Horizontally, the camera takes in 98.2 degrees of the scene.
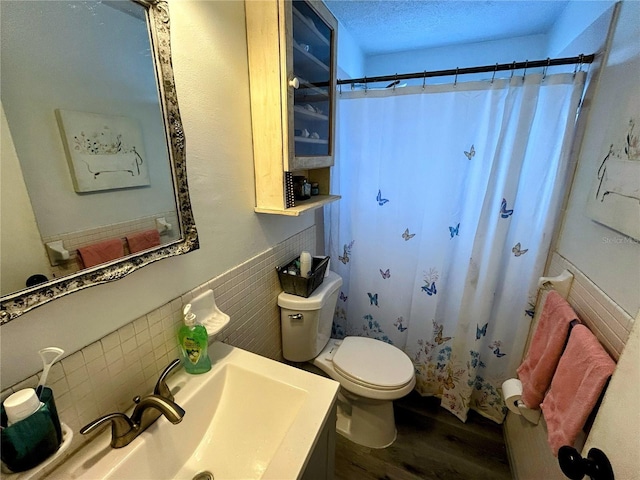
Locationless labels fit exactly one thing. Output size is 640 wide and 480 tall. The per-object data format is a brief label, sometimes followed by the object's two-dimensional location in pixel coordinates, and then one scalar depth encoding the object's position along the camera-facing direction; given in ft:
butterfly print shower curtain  4.19
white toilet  4.45
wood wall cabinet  3.06
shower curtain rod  3.73
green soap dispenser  2.74
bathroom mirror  1.64
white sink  2.10
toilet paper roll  3.82
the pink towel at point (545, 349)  3.20
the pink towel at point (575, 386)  2.43
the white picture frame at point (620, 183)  2.48
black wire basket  4.28
